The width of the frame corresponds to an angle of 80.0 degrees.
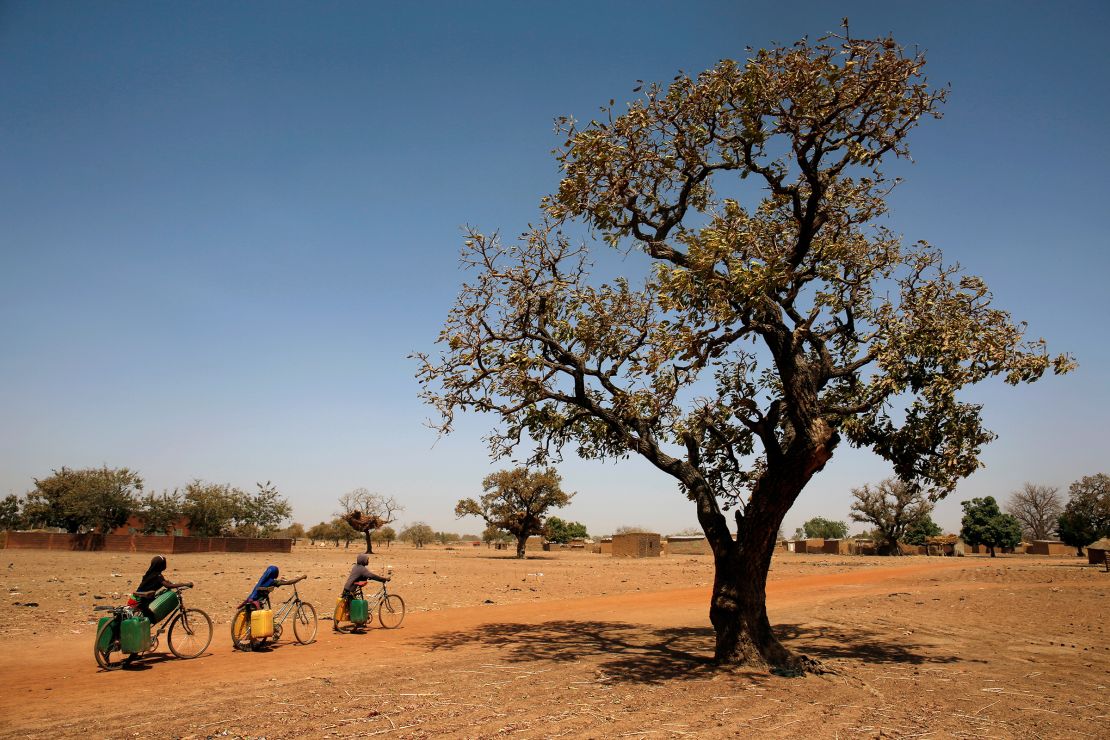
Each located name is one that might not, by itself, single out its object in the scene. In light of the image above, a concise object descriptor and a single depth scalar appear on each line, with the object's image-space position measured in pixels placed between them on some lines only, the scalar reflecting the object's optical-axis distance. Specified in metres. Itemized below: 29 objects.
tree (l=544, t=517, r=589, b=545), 98.70
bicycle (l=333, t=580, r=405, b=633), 16.23
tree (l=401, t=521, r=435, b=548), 119.19
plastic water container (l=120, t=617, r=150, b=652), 11.07
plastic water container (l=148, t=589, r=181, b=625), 11.63
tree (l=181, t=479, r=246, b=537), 62.31
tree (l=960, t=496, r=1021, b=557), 71.44
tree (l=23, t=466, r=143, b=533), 57.03
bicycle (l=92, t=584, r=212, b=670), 11.19
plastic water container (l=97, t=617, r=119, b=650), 11.15
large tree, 10.60
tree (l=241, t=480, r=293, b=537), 66.53
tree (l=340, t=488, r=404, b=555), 60.09
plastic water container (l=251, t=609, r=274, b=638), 13.04
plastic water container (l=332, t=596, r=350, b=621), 15.98
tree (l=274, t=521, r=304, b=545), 110.50
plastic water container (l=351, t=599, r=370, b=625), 15.86
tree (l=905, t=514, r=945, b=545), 85.19
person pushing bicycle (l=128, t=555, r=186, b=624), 11.46
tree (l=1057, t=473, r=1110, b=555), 62.31
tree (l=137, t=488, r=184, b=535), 60.88
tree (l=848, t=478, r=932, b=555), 74.06
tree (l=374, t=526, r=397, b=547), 110.57
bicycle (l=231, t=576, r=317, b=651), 13.23
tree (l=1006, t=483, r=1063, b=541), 106.88
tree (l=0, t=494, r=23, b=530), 67.94
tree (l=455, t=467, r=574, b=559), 58.06
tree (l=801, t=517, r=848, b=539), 155.00
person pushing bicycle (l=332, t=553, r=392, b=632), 15.95
